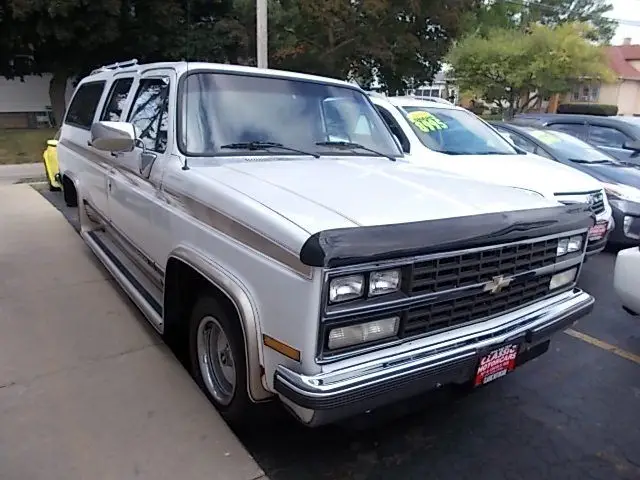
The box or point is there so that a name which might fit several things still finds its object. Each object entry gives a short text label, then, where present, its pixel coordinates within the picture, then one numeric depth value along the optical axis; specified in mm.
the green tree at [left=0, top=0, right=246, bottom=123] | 18453
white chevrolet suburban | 2295
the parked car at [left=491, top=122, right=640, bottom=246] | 6863
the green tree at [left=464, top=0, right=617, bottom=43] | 31469
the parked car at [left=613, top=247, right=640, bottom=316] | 4020
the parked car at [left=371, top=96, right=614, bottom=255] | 5641
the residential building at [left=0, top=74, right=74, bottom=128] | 25859
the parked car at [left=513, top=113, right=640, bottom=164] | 9875
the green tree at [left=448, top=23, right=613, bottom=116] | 29000
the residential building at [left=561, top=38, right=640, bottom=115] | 45838
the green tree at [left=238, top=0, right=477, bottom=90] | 20922
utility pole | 12469
